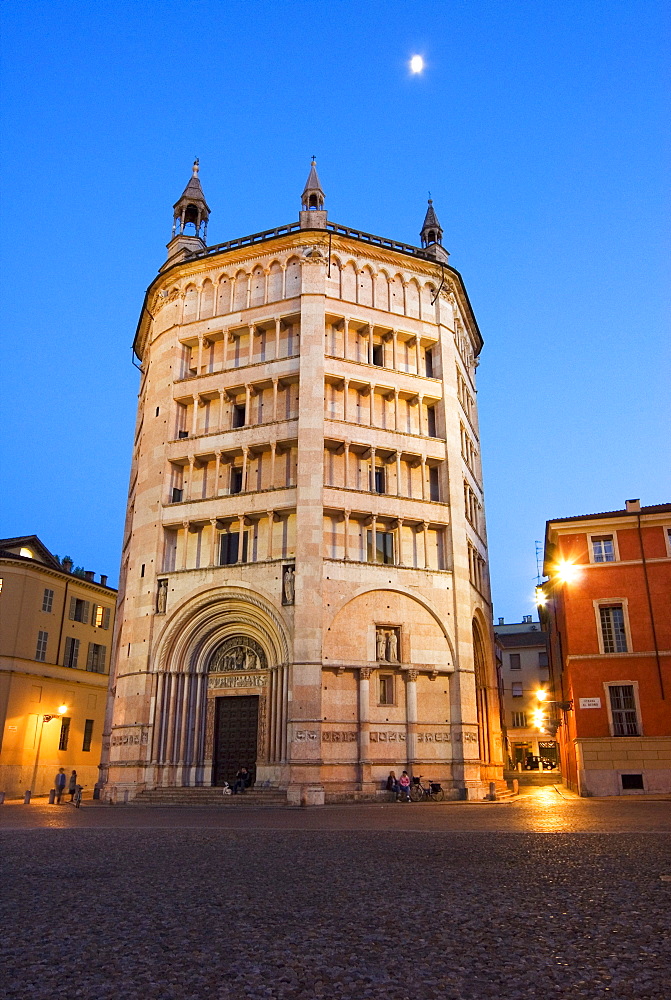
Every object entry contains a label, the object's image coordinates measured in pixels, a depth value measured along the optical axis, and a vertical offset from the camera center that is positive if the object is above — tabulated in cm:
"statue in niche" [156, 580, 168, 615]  3744 +810
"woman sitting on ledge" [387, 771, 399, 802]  3288 -70
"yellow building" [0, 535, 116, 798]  4753 +652
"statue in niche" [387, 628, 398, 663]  3516 +540
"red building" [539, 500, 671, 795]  3441 +570
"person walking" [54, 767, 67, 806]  3828 -85
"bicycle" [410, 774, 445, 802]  3309 -98
